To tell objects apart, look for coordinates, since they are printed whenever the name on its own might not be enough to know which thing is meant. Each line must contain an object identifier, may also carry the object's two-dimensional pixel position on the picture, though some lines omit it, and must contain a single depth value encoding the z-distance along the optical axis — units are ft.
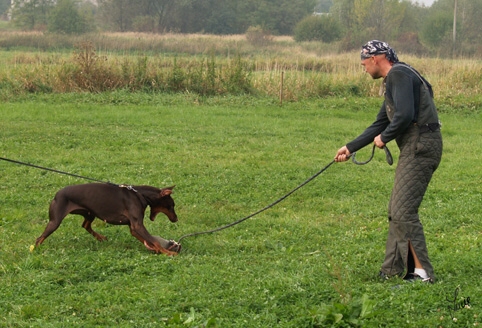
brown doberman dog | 21.75
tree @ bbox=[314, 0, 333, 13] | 476.34
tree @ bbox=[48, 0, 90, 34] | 184.24
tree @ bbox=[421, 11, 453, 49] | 190.25
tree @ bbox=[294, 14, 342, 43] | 194.90
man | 17.84
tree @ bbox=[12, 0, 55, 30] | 209.77
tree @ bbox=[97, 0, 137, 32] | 227.20
